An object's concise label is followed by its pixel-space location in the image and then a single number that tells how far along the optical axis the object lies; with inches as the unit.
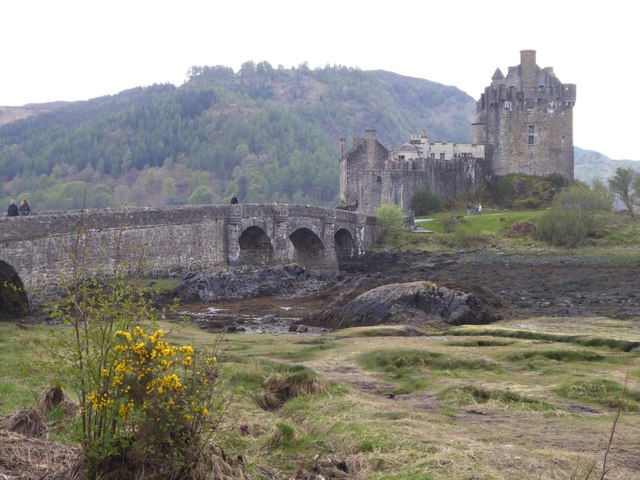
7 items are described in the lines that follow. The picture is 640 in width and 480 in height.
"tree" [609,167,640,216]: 2822.3
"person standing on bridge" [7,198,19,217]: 1250.4
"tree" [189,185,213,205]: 5706.2
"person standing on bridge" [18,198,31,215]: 1314.0
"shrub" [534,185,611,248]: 2375.7
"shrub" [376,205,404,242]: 2561.5
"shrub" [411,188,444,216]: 2989.7
